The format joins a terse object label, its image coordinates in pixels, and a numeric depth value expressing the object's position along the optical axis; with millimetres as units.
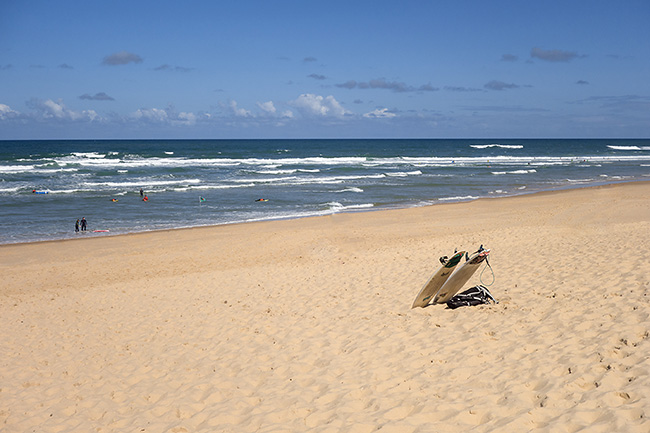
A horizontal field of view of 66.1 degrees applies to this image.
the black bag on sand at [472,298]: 7922
